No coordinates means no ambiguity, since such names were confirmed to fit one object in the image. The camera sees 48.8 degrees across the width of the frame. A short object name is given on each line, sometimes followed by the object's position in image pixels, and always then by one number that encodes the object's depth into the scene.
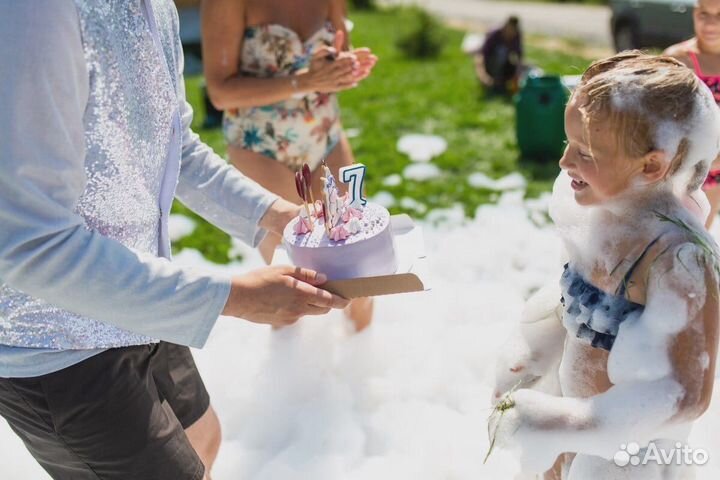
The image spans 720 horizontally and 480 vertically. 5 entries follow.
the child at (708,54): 3.19
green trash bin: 5.33
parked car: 7.95
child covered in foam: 1.52
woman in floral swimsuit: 2.88
